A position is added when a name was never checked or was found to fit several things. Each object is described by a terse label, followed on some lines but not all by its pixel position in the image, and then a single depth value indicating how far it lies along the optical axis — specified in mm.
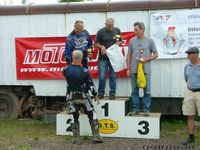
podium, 8633
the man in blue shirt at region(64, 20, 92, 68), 9031
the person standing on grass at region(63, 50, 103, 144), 7984
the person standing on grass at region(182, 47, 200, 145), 7801
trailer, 9914
